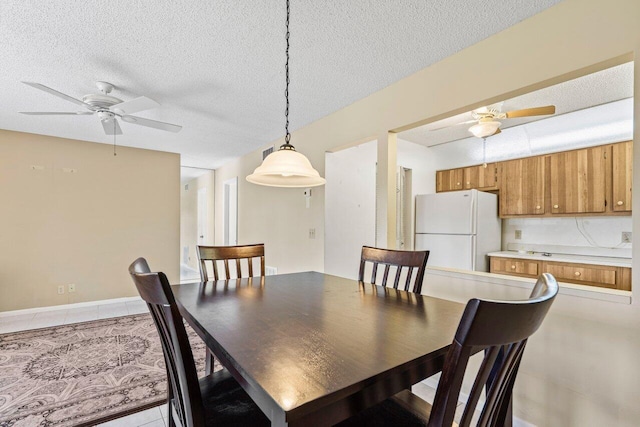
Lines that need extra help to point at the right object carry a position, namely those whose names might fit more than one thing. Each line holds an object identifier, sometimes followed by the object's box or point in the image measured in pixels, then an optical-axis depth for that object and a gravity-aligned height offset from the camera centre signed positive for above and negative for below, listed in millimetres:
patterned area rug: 1842 -1246
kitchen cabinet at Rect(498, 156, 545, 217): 3535 +372
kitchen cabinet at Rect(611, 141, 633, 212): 2887 +401
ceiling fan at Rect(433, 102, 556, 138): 2520 +855
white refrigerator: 3473 -153
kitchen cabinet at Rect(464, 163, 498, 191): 3906 +529
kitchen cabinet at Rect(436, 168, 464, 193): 4204 +530
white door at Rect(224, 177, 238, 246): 5356 +52
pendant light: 1577 +273
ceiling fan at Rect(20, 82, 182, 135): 2375 +901
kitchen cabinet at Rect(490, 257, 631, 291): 2824 -586
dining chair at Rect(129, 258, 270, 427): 847 -558
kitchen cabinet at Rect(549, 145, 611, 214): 3076 +397
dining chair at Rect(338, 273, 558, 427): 552 -262
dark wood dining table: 681 -411
